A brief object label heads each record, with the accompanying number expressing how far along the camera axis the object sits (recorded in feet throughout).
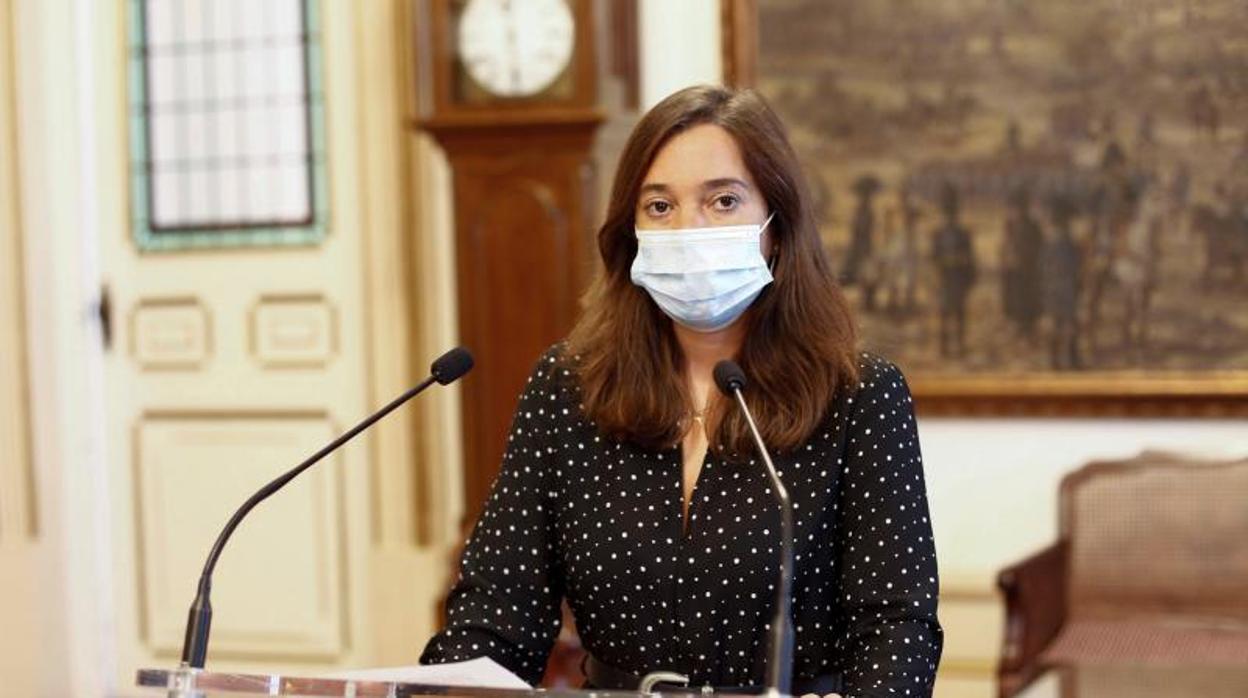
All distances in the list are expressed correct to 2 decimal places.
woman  16.74
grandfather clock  21.91
